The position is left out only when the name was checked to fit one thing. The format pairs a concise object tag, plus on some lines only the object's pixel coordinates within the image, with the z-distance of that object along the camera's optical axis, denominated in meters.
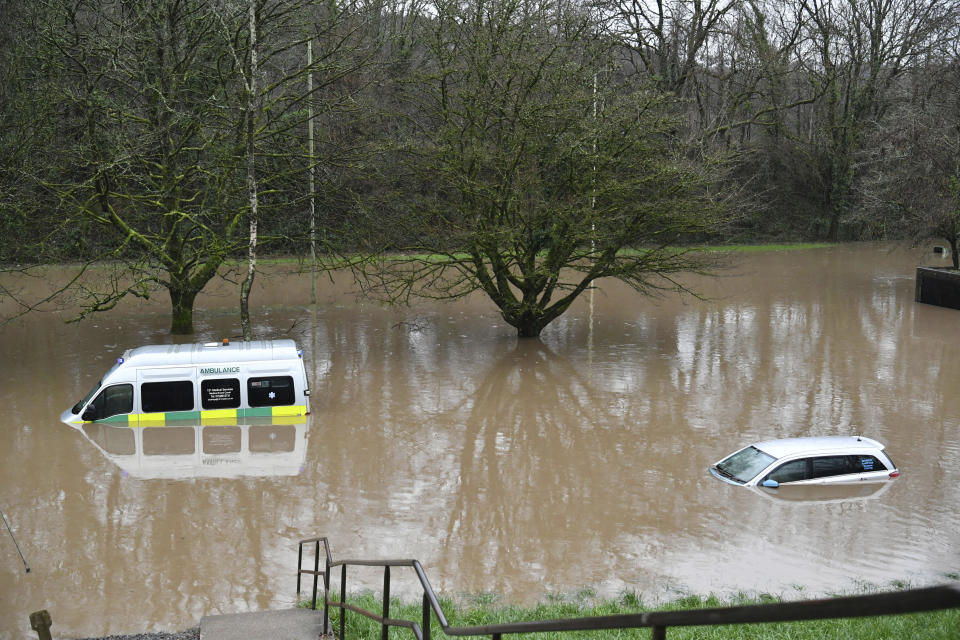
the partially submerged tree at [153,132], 24.03
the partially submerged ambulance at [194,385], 18.62
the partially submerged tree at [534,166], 24.88
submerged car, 15.24
